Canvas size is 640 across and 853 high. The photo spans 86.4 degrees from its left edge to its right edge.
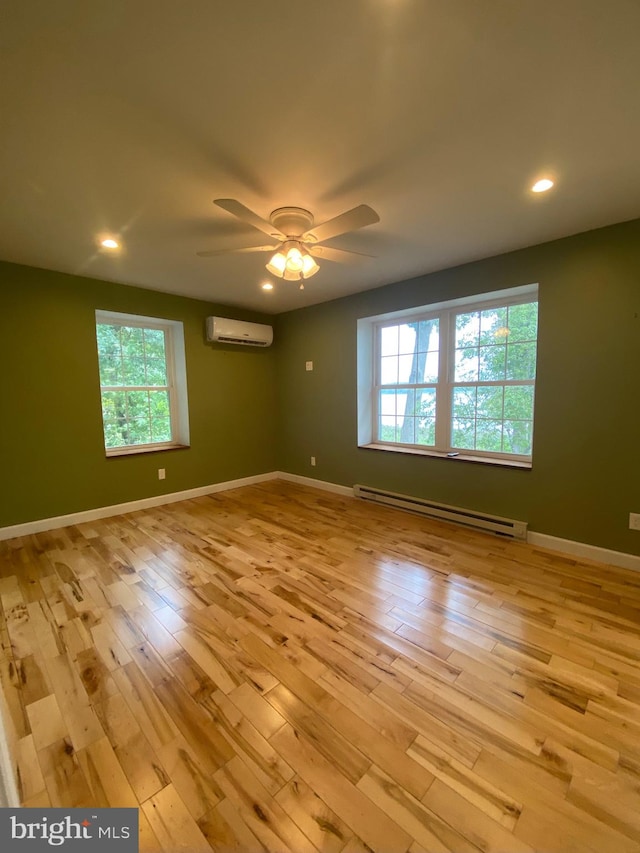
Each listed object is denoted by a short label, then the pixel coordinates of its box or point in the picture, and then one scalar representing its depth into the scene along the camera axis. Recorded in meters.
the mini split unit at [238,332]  4.12
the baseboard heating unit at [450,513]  2.90
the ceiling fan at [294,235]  1.89
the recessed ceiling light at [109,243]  2.53
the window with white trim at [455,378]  3.03
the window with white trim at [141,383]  3.68
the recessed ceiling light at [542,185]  1.86
